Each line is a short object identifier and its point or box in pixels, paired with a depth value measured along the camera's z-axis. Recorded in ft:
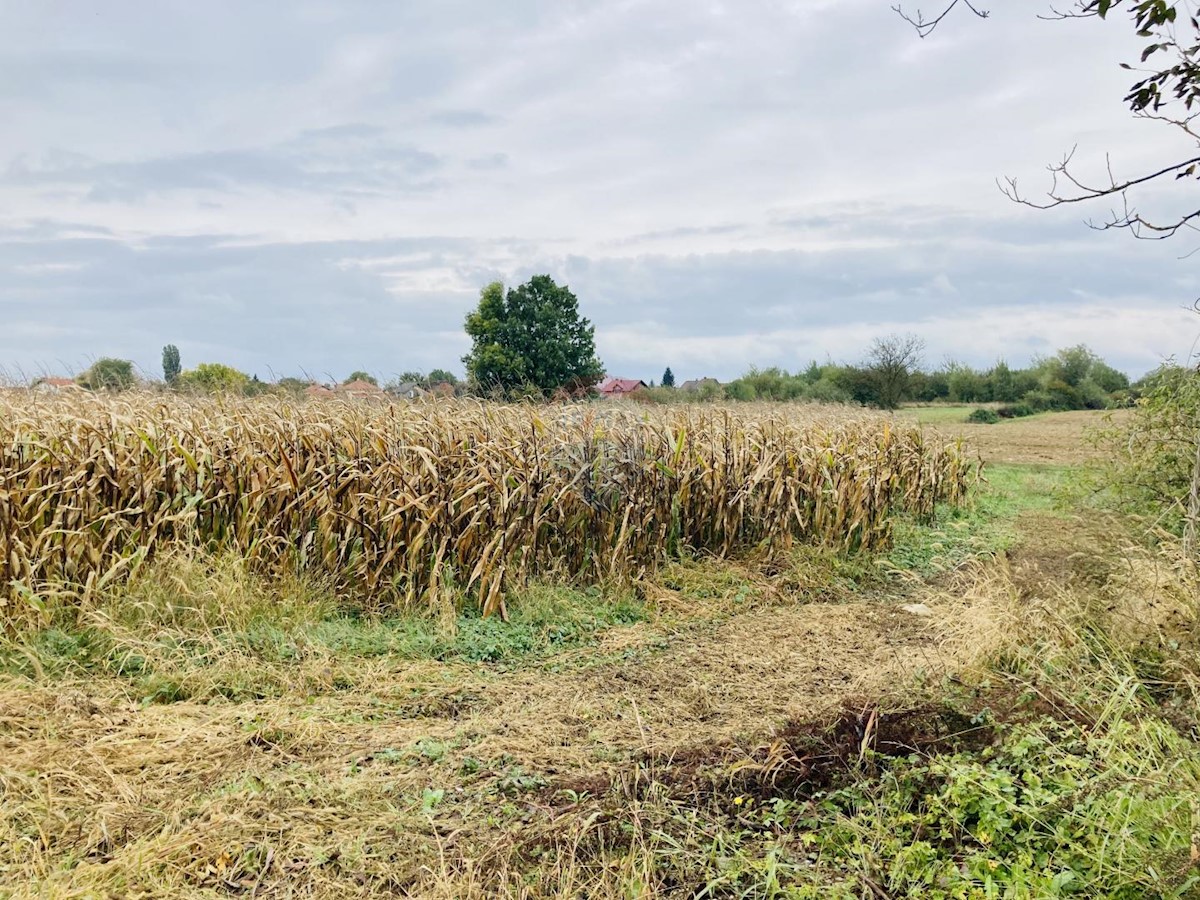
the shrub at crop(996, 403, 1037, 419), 108.68
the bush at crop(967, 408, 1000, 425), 99.55
